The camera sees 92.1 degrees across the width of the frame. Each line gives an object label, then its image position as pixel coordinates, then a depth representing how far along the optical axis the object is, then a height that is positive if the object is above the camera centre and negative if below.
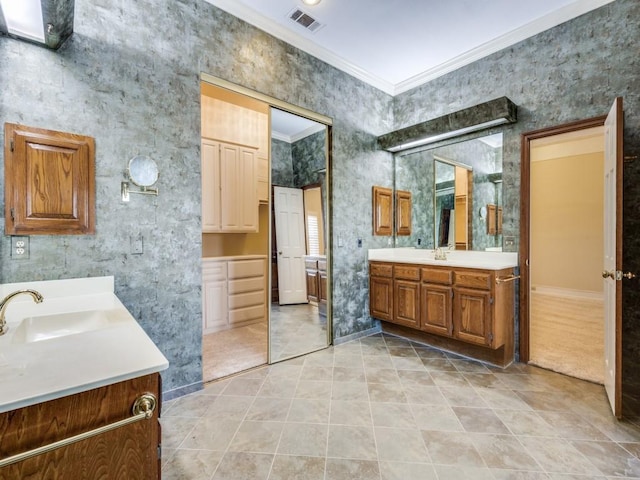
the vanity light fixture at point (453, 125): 2.90 +1.17
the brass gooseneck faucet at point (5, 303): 1.23 -0.26
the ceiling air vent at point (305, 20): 2.72 +1.98
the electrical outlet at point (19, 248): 1.78 -0.05
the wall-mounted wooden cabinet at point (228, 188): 3.92 +0.66
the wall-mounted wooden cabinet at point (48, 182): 1.75 +0.34
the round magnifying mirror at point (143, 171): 2.15 +0.48
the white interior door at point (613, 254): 1.96 -0.13
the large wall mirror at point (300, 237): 3.38 +0.00
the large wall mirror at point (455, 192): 3.21 +0.51
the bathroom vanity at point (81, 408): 0.75 -0.45
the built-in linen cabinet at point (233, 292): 3.92 -0.72
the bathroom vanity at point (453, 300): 2.82 -0.66
